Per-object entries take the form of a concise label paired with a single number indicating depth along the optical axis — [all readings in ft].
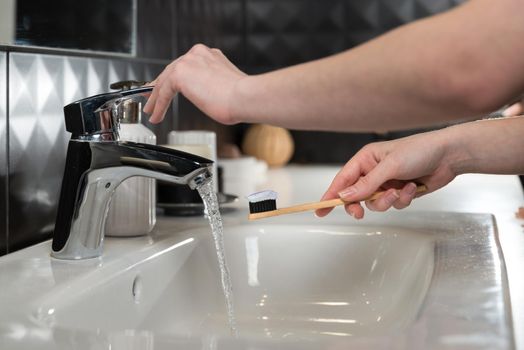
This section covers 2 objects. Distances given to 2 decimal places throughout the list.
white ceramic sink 2.25
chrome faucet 3.08
